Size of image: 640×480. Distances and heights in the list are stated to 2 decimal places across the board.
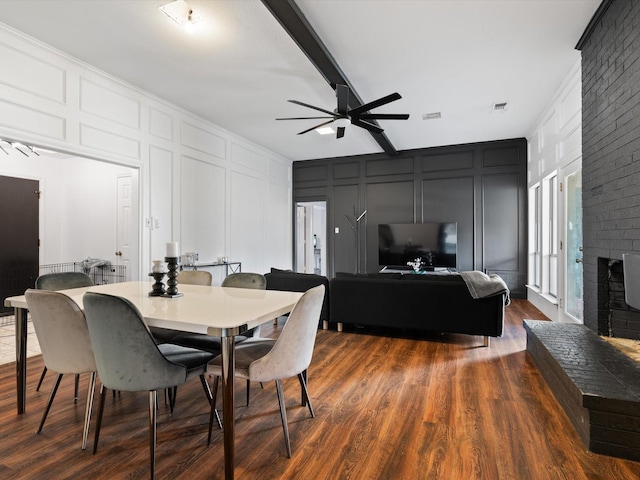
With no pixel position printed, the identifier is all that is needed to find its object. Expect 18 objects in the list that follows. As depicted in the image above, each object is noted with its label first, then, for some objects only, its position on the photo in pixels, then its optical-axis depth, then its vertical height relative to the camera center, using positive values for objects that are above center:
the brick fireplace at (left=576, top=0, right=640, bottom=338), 2.46 +0.65
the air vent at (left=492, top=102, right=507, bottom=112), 4.82 +1.89
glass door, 3.94 -0.04
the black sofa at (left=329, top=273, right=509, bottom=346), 3.60 -0.68
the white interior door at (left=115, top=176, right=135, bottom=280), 5.57 +0.32
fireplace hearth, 1.80 -0.83
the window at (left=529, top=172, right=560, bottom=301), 4.91 +0.09
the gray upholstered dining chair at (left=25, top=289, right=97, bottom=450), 1.79 -0.49
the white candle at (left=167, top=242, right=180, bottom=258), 2.26 -0.06
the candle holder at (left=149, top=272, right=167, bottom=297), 2.31 -0.31
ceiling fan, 3.48 +1.41
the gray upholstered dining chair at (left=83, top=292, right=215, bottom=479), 1.55 -0.52
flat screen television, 6.80 -0.06
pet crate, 5.47 -0.47
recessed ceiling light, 2.72 +1.83
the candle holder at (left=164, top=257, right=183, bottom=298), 2.28 -0.24
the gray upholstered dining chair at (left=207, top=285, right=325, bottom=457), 1.74 -0.59
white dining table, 1.58 -0.36
